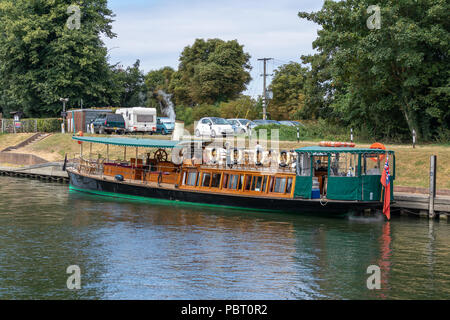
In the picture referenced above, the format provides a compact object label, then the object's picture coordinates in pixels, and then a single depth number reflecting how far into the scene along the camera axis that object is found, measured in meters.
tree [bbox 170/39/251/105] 73.38
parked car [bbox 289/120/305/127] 52.97
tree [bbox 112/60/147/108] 77.25
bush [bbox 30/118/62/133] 59.41
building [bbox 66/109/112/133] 57.41
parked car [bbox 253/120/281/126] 52.03
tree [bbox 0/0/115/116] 60.78
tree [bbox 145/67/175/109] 81.66
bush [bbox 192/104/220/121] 66.24
